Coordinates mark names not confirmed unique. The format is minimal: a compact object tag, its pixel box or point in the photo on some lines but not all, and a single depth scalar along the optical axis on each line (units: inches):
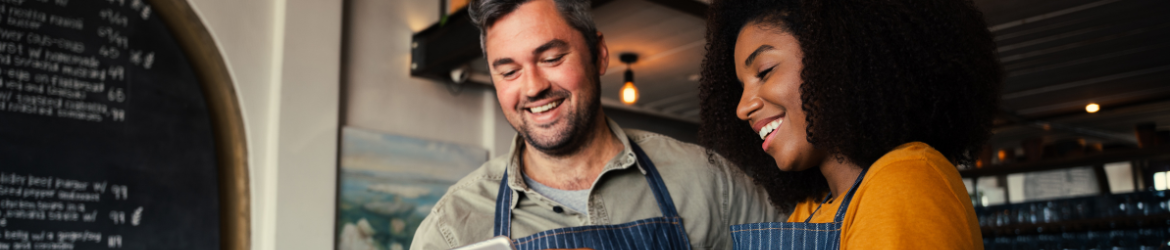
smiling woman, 35.5
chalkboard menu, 100.5
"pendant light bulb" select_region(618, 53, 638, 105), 177.9
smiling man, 66.2
